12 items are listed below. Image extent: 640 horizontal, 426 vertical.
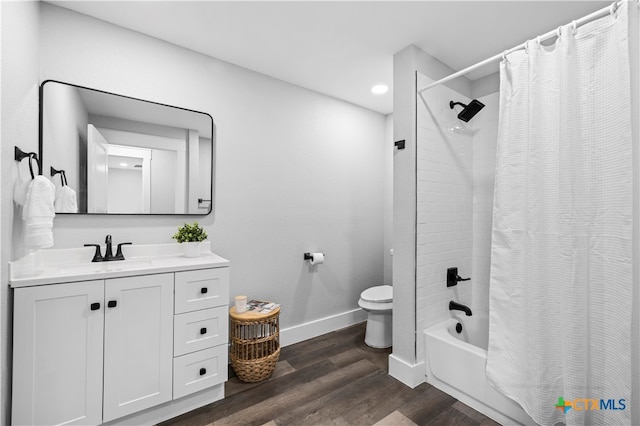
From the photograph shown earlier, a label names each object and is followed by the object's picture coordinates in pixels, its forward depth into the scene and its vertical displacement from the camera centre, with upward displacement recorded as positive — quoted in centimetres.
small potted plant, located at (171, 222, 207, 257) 195 -17
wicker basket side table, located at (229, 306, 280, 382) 205 -98
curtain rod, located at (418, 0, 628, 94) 120 +88
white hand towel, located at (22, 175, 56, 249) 136 -1
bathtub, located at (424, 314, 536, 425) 165 -104
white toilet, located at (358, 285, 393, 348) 258 -96
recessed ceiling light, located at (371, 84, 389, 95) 275 +125
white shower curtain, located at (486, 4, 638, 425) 118 -6
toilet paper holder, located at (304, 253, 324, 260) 277 -40
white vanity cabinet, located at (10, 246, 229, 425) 134 -70
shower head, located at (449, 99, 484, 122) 219 +83
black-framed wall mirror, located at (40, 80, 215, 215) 171 +42
